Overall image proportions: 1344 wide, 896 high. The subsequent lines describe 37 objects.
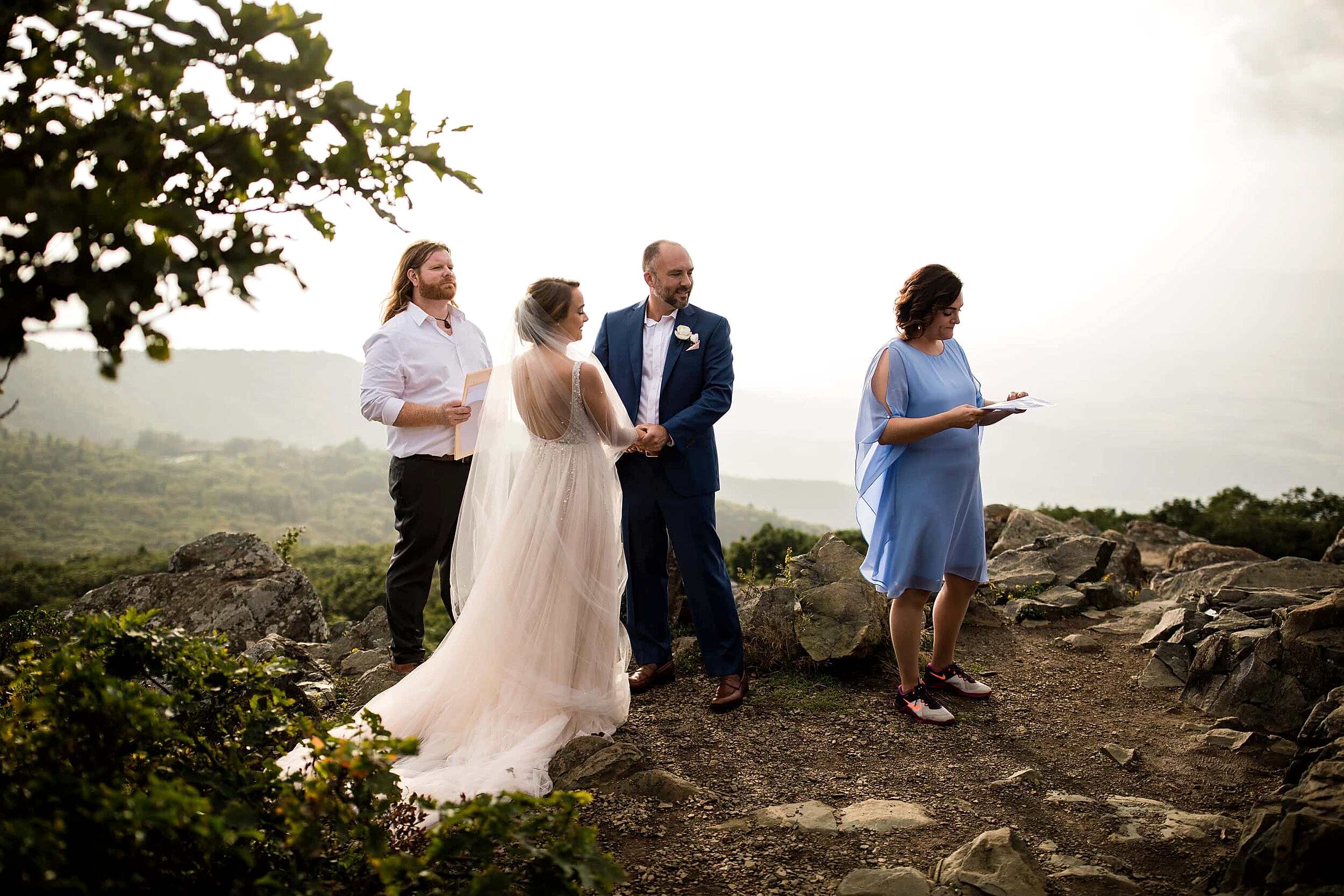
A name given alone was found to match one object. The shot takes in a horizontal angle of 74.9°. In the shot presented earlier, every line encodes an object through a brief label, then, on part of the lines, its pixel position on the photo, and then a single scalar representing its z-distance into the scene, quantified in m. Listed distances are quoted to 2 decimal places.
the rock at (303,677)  5.28
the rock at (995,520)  10.33
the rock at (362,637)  7.18
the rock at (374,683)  5.43
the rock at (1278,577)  7.26
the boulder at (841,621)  5.84
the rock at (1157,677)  5.81
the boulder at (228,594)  7.26
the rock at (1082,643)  6.67
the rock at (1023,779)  4.23
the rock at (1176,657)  5.86
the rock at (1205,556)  9.70
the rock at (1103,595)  7.68
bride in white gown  4.59
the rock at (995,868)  3.14
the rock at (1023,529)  9.52
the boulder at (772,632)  6.05
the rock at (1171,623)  6.23
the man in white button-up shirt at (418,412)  5.30
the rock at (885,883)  3.12
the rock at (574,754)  4.24
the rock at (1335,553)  8.35
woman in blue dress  4.82
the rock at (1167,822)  3.68
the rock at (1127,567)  8.84
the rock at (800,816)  3.79
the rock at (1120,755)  4.59
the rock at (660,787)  4.09
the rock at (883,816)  3.77
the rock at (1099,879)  3.20
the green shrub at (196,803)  2.08
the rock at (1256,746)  4.56
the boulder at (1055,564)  7.92
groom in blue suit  5.16
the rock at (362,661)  6.49
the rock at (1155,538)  11.47
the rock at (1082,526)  10.51
